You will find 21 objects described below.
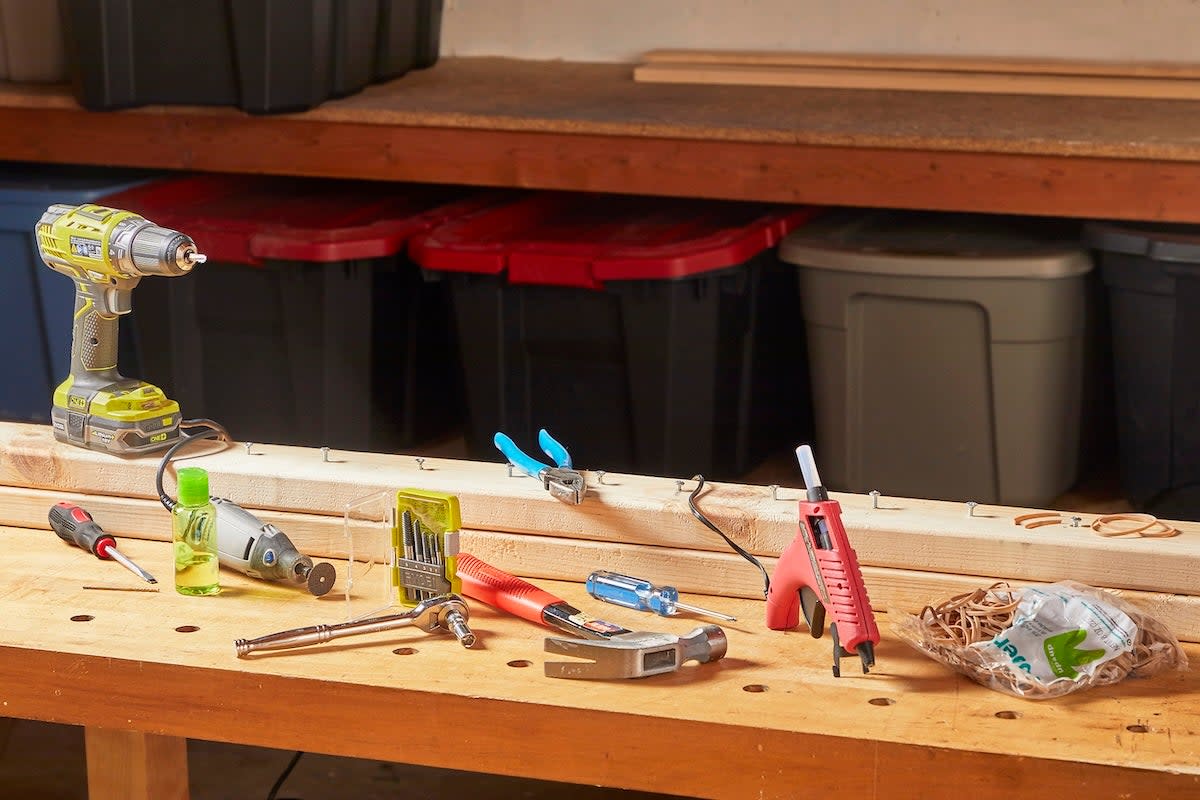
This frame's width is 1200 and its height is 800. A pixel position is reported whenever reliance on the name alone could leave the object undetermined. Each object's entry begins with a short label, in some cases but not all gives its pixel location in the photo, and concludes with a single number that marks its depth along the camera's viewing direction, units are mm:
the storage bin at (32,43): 4876
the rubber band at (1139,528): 3292
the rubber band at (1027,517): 3328
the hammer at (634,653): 3153
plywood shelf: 4215
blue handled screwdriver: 3303
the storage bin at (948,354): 4342
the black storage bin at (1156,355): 4251
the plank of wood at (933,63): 5010
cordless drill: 3461
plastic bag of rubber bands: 3145
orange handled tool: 3238
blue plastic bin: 4561
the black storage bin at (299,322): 4522
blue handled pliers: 3377
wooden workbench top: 3061
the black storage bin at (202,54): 4513
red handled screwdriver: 3409
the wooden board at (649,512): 3269
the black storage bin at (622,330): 4394
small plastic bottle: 3326
